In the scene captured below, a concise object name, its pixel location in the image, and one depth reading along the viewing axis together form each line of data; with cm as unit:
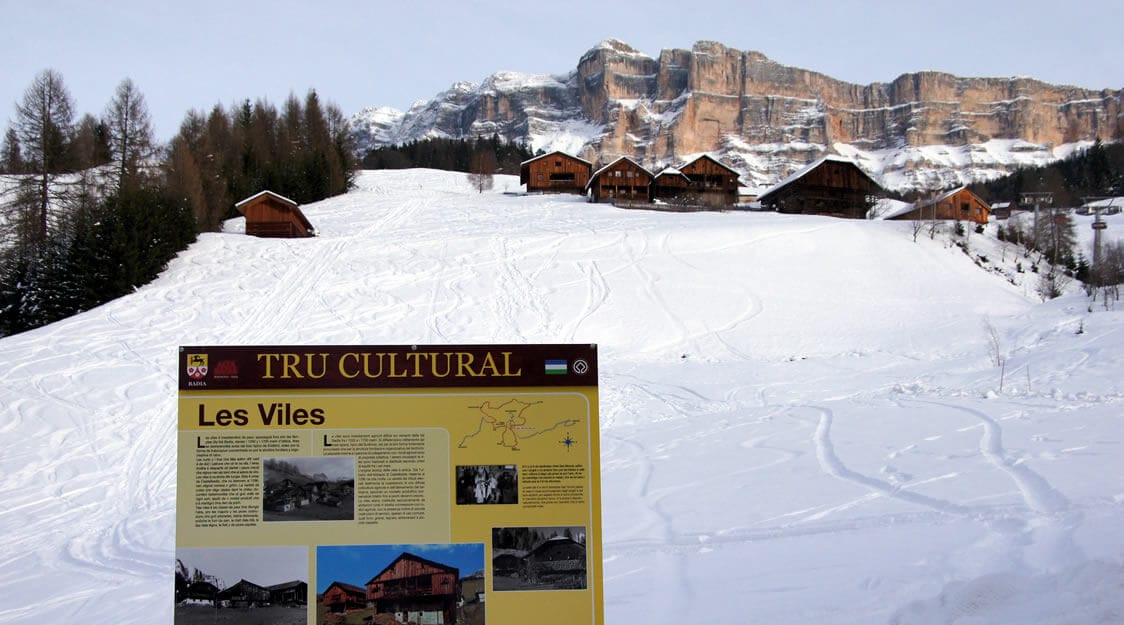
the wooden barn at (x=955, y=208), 4347
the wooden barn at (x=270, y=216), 3534
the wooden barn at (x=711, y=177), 6116
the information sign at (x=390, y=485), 411
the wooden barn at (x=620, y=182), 5767
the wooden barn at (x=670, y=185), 6056
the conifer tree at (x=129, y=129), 4012
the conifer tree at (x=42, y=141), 3117
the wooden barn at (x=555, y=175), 6612
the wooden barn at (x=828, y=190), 5356
